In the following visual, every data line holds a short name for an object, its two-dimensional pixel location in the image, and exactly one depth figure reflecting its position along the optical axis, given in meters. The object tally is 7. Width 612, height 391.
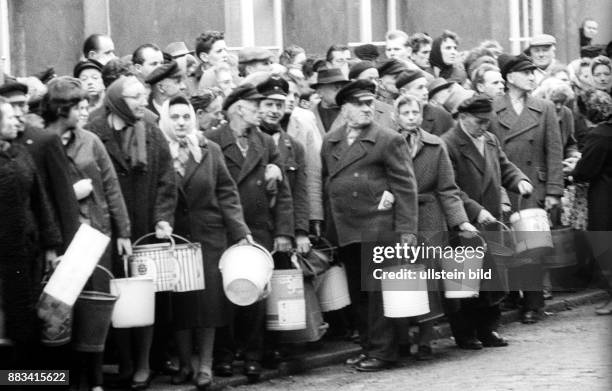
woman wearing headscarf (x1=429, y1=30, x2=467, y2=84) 18.61
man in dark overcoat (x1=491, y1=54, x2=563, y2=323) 16.81
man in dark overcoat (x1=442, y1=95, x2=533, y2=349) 14.86
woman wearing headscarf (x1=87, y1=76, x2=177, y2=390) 12.78
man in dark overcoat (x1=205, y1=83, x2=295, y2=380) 13.68
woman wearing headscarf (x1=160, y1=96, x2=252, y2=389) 13.06
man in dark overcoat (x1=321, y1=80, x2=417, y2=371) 13.98
